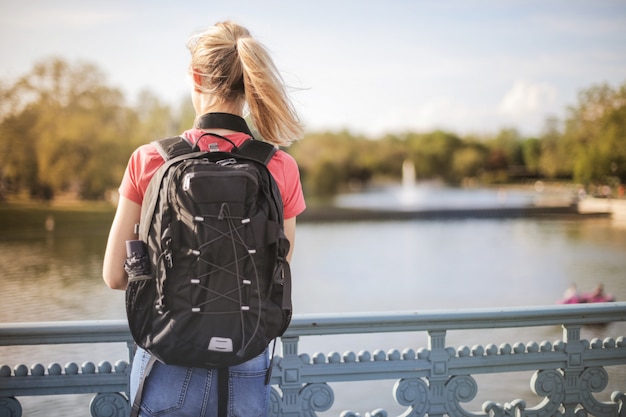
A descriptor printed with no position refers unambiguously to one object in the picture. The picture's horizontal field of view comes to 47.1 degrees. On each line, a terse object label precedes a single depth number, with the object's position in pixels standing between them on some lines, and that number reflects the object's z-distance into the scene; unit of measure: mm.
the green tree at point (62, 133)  24989
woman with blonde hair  1223
